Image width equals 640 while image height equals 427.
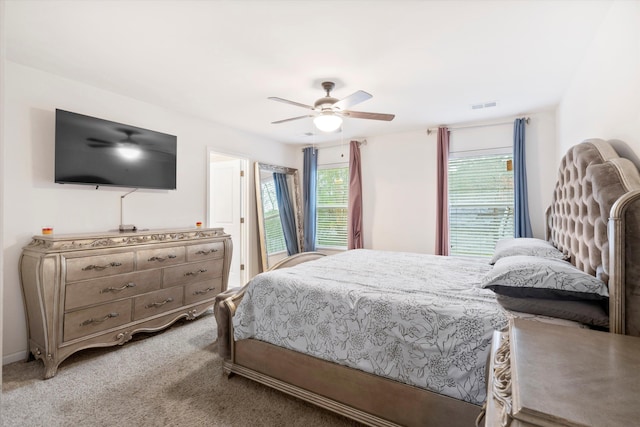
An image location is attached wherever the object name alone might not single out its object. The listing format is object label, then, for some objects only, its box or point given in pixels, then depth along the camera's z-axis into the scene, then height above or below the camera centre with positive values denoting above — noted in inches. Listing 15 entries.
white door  192.9 +8.0
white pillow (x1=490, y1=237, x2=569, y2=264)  84.6 -11.0
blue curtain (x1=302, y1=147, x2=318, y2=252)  214.7 +14.6
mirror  195.5 +1.9
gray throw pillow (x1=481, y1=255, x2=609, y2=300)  55.7 -13.7
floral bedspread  59.0 -25.0
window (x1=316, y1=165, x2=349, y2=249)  210.2 +6.4
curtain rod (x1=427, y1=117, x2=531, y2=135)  149.5 +49.7
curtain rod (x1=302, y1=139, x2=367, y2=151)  196.9 +50.5
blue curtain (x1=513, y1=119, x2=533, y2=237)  145.8 +15.1
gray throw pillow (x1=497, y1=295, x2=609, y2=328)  53.9 -18.7
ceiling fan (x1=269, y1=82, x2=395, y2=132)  105.7 +39.1
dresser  92.0 -26.3
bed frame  49.3 -19.3
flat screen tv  105.7 +25.1
